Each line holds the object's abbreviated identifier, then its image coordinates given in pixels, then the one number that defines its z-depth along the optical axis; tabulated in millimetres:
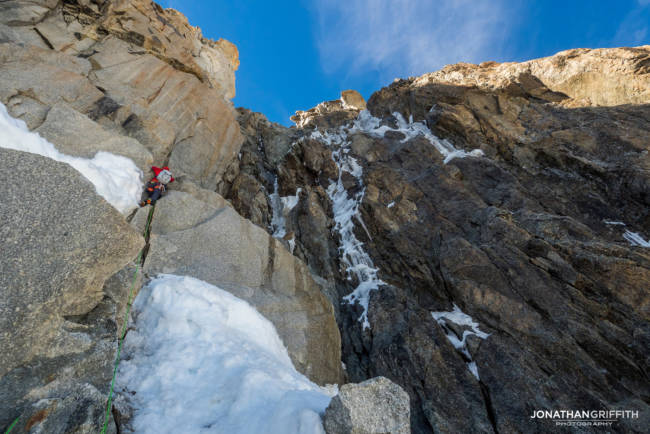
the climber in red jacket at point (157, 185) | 12817
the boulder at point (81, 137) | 11789
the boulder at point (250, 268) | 11030
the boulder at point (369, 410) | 4512
